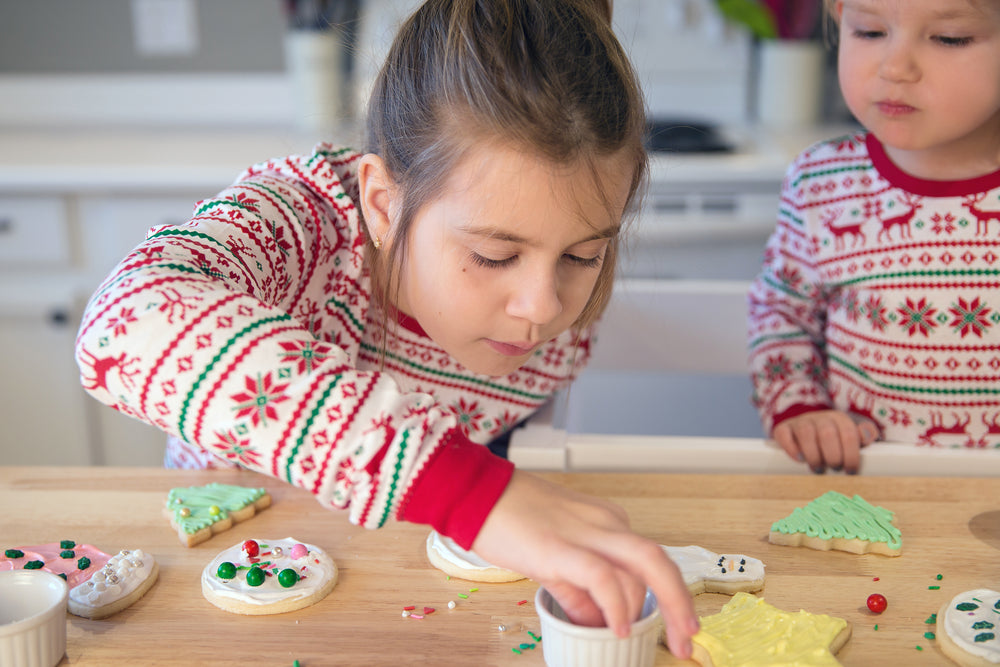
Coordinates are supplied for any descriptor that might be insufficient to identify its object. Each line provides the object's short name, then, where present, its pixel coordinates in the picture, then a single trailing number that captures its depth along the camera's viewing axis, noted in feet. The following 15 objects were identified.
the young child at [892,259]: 3.26
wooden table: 2.13
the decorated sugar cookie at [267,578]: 2.26
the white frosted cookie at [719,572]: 2.34
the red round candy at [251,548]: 2.43
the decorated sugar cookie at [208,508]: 2.56
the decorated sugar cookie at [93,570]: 2.23
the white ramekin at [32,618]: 1.94
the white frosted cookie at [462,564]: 2.37
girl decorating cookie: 1.88
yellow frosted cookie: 2.04
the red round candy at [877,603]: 2.25
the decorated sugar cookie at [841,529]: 2.50
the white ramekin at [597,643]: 1.90
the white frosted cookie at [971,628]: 2.04
